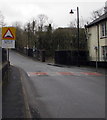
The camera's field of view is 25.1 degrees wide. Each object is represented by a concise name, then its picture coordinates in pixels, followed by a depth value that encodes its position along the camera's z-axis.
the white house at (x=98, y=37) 30.97
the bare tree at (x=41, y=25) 66.49
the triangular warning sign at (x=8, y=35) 12.59
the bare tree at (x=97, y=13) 56.68
